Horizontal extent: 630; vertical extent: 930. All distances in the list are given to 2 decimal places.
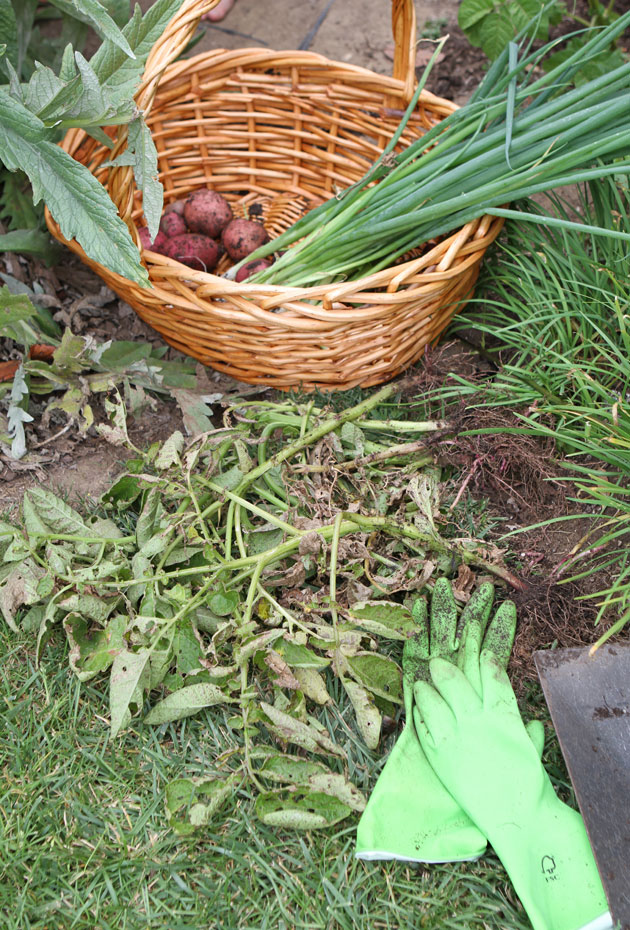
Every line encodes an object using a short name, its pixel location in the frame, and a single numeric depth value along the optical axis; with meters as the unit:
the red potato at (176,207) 1.96
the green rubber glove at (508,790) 1.05
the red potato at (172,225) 1.88
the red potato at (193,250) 1.79
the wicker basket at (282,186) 1.43
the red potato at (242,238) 1.81
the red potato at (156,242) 1.83
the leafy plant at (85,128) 1.25
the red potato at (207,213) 1.88
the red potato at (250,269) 1.75
